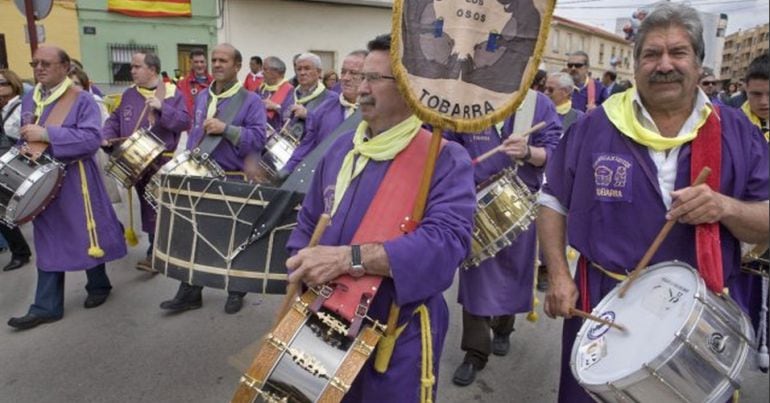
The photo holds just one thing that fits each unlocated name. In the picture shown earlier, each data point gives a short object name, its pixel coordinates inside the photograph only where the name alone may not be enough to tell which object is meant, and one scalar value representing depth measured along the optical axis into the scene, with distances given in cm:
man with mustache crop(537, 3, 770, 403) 190
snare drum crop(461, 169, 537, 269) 314
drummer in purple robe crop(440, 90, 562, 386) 353
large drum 288
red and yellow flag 1917
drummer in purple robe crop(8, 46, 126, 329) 435
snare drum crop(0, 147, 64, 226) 403
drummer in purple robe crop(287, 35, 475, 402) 188
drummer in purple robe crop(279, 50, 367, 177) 425
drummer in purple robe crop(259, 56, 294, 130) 789
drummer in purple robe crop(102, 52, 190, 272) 554
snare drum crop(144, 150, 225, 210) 412
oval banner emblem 192
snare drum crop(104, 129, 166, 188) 493
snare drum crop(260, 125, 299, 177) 524
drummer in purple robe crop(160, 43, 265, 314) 468
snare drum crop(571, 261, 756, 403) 167
